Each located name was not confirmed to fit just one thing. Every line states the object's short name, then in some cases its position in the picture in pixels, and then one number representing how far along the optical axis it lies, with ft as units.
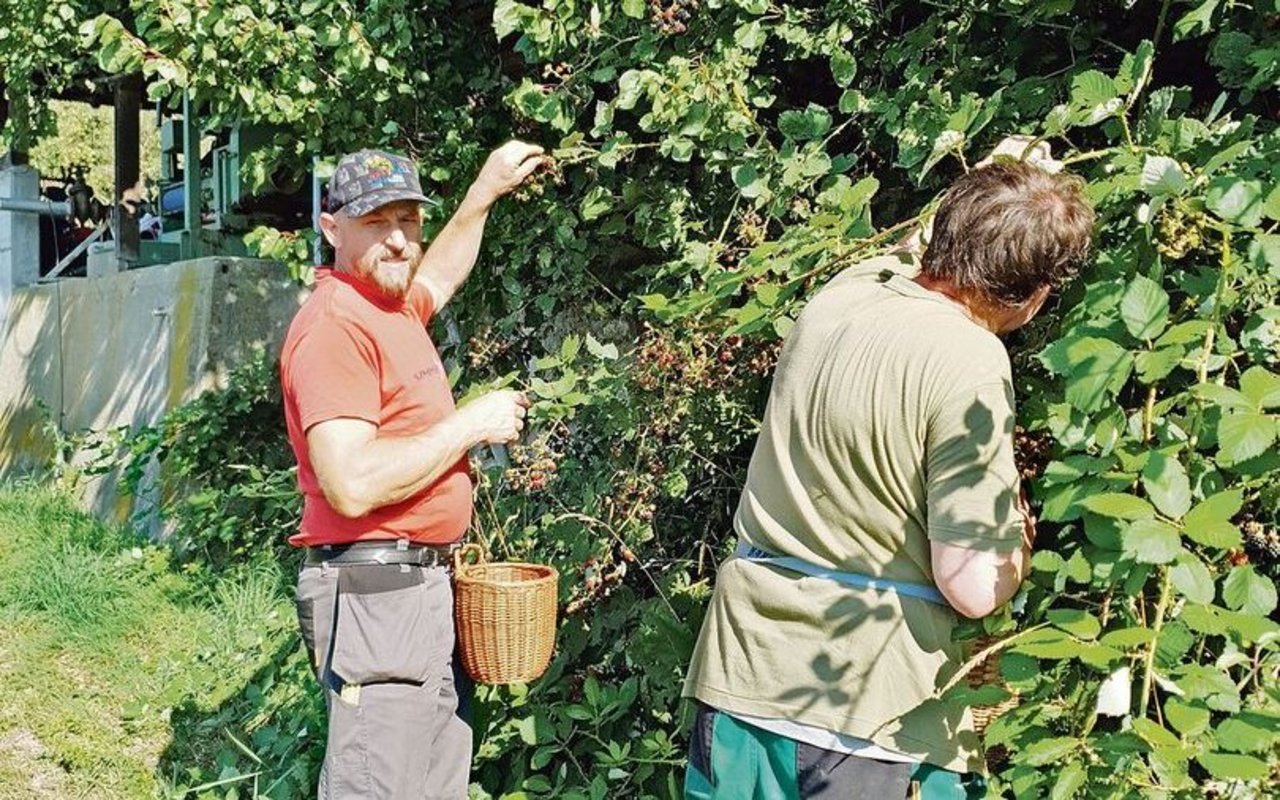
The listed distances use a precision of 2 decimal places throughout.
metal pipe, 36.09
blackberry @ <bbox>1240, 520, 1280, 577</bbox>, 6.75
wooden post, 33.32
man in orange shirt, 9.11
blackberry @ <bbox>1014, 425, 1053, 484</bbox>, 7.30
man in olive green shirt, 6.39
